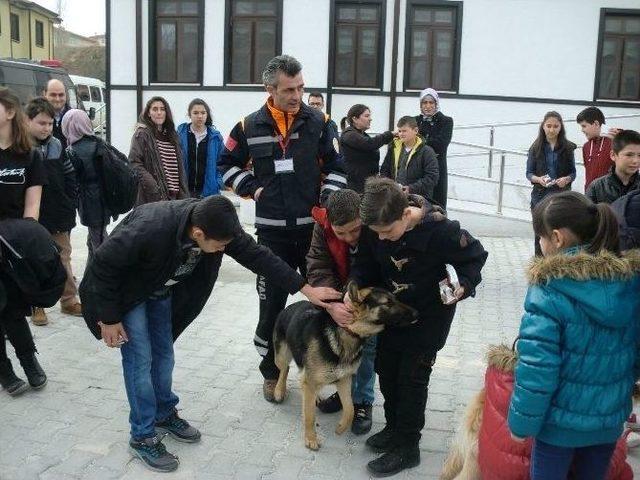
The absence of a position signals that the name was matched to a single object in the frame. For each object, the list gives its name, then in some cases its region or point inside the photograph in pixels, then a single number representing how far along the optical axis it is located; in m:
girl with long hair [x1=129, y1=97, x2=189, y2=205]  6.34
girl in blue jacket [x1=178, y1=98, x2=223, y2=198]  7.03
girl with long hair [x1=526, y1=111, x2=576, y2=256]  7.29
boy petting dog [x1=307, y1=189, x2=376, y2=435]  3.58
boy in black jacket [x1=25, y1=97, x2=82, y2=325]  5.51
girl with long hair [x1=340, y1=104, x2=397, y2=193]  7.26
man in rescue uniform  4.35
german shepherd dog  3.55
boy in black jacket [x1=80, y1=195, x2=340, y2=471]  3.26
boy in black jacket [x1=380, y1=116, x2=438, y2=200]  7.04
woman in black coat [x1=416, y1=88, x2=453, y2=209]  7.68
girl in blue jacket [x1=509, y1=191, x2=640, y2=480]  2.38
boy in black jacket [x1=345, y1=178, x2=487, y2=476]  3.26
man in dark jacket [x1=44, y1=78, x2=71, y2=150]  6.62
